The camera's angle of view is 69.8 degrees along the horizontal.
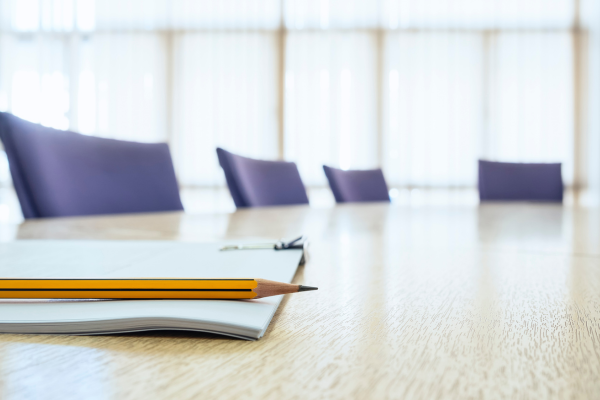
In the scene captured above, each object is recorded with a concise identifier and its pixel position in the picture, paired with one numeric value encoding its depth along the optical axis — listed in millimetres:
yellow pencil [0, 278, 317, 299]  166
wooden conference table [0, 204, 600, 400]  108
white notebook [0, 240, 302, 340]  147
